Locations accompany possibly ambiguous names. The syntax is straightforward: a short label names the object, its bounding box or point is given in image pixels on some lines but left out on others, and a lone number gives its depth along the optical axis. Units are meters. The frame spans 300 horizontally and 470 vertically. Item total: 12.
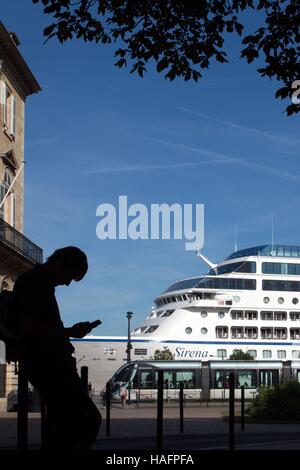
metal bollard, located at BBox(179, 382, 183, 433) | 19.48
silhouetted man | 4.86
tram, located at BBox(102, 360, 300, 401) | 56.25
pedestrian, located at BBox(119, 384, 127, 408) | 49.25
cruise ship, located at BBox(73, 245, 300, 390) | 76.06
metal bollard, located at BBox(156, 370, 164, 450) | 8.08
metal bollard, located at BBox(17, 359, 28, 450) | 4.78
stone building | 32.94
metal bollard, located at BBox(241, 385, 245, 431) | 18.95
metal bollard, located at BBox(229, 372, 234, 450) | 10.73
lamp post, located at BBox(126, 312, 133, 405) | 57.37
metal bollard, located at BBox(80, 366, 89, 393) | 6.32
